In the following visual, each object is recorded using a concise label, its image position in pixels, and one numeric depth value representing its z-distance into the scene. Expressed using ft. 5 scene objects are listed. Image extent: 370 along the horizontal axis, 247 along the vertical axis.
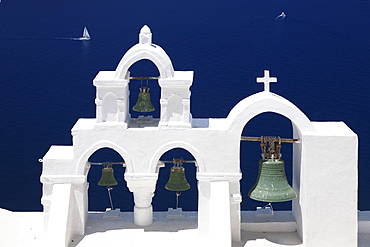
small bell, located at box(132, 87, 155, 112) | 67.15
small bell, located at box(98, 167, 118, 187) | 68.44
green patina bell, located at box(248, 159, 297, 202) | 60.23
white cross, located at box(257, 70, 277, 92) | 60.95
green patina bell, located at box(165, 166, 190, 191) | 66.49
